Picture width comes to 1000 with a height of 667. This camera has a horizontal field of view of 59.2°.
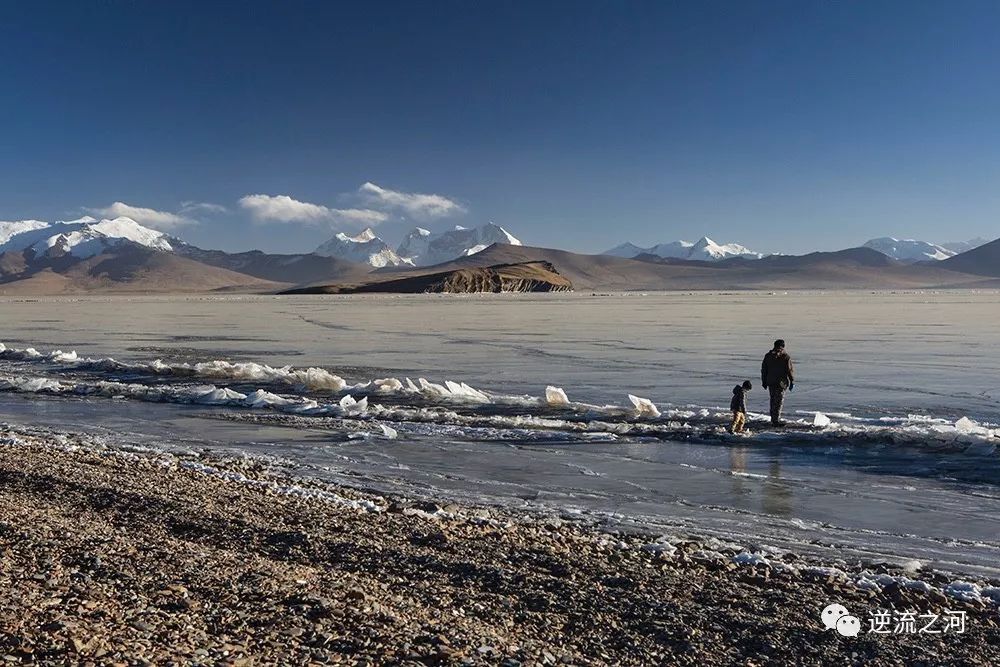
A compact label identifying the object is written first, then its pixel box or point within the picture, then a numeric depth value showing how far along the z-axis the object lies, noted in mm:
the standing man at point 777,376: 12984
